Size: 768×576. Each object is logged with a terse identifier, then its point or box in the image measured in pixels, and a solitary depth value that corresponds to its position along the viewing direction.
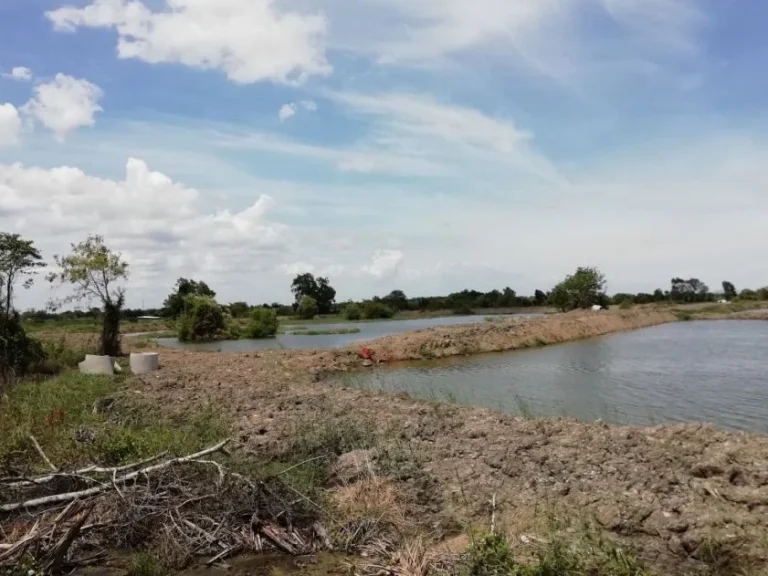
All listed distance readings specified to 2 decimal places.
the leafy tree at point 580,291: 60.62
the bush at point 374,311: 81.38
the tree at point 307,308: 80.00
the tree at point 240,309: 69.06
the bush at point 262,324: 45.78
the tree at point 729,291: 87.19
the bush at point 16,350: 14.83
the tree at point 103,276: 20.75
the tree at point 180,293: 57.28
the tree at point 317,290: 89.31
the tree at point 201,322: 42.94
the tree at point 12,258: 17.25
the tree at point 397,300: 100.12
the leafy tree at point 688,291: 86.66
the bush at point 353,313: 81.10
